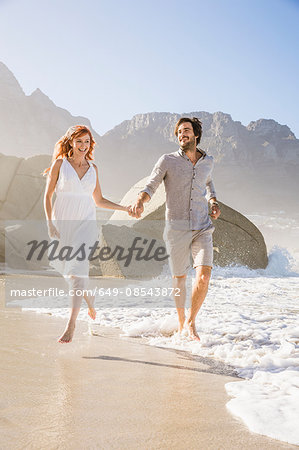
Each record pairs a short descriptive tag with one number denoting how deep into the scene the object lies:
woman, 2.82
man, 3.01
